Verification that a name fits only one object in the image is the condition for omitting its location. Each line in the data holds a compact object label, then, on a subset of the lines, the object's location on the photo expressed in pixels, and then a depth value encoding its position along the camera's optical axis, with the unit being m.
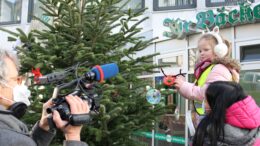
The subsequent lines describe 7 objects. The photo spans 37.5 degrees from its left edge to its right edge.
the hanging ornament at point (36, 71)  4.33
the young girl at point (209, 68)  3.36
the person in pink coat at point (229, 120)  2.36
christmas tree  4.65
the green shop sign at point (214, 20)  7.10
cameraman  1.69
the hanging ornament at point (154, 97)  4.70
